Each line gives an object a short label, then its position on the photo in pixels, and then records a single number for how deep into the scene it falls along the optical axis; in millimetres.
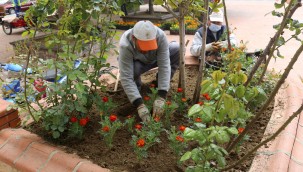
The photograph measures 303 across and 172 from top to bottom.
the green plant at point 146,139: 1743
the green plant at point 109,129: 1871
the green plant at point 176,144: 1750
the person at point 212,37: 3243
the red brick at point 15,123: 2180
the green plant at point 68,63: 1805
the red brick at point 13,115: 2160
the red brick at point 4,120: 2111
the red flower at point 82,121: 1943
